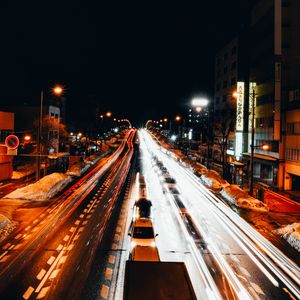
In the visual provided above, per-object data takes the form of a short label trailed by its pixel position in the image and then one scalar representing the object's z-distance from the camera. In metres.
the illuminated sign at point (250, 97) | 44.89
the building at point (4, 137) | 33.78
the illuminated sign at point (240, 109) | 47.94
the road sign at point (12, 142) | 20.52
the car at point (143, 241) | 12.32
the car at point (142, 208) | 18.58
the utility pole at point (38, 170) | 28.07
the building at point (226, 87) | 54.91
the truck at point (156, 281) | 7.20
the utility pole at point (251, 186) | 26.63
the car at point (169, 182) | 32.31
